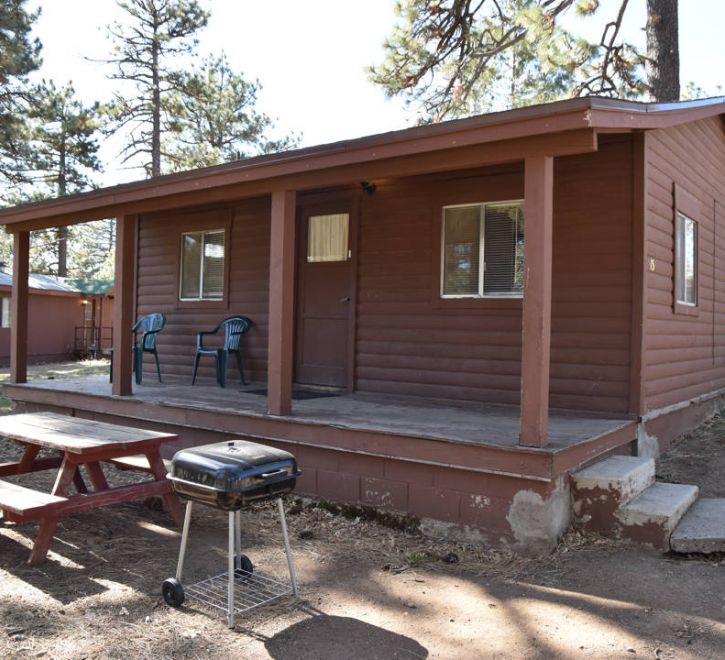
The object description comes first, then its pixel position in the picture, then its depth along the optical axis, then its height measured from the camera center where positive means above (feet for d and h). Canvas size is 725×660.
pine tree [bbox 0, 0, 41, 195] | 52.39 +20.97
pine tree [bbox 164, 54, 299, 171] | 63.82 +20.46
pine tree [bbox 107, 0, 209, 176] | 62.23 +25.63
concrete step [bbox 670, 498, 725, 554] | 11.62 -3.45
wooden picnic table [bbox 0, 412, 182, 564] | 11.30 -2.90
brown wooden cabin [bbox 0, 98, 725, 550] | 12.46 +0.82
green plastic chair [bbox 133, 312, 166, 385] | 24.17 -0.31
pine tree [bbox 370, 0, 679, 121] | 31.37 +14.49
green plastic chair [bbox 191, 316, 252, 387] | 23.95 -0.39
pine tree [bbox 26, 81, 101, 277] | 62.69 +18.88
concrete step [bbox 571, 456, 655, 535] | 12.46 -2.98
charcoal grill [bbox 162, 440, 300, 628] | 8.91 -2.18
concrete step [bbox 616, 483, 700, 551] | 12.00 -3.28
